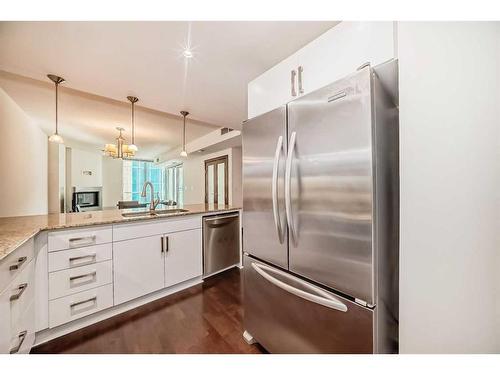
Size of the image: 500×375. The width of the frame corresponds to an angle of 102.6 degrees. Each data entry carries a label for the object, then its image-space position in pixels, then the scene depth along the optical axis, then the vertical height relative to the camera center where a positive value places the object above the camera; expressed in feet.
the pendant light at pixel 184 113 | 8.93 +3.40
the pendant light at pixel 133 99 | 7.25 +3.30
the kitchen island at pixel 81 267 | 3.89 -2.16
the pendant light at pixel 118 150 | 12.09 +2.37
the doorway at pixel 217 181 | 15.90 +0.64
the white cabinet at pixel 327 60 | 2.96 +2.26
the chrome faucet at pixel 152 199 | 7.94 -0.42
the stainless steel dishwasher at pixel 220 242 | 8.66 -2.51
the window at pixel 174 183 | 23.92 +0.69
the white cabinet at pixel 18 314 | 3.35 -2.38
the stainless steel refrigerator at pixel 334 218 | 2.70 -0.47
